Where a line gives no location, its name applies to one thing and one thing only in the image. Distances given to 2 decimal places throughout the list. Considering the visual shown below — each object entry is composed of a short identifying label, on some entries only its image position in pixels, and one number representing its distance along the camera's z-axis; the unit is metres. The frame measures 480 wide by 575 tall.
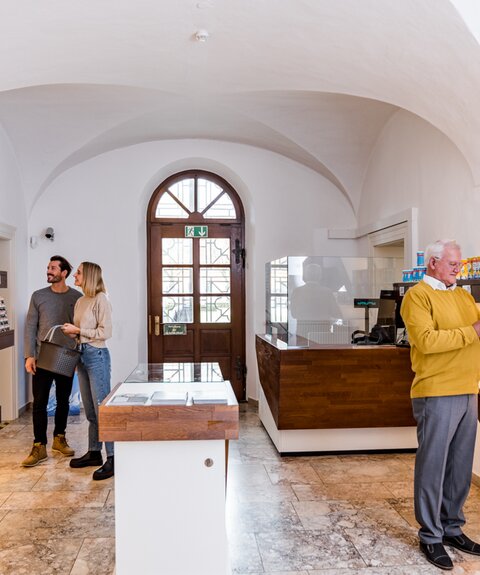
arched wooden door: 6.98
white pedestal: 2.49
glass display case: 2.60
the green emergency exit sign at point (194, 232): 6.98
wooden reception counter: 4.42
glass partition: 4.86
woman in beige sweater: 4.21
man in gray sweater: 4.46
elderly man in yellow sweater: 2.87
